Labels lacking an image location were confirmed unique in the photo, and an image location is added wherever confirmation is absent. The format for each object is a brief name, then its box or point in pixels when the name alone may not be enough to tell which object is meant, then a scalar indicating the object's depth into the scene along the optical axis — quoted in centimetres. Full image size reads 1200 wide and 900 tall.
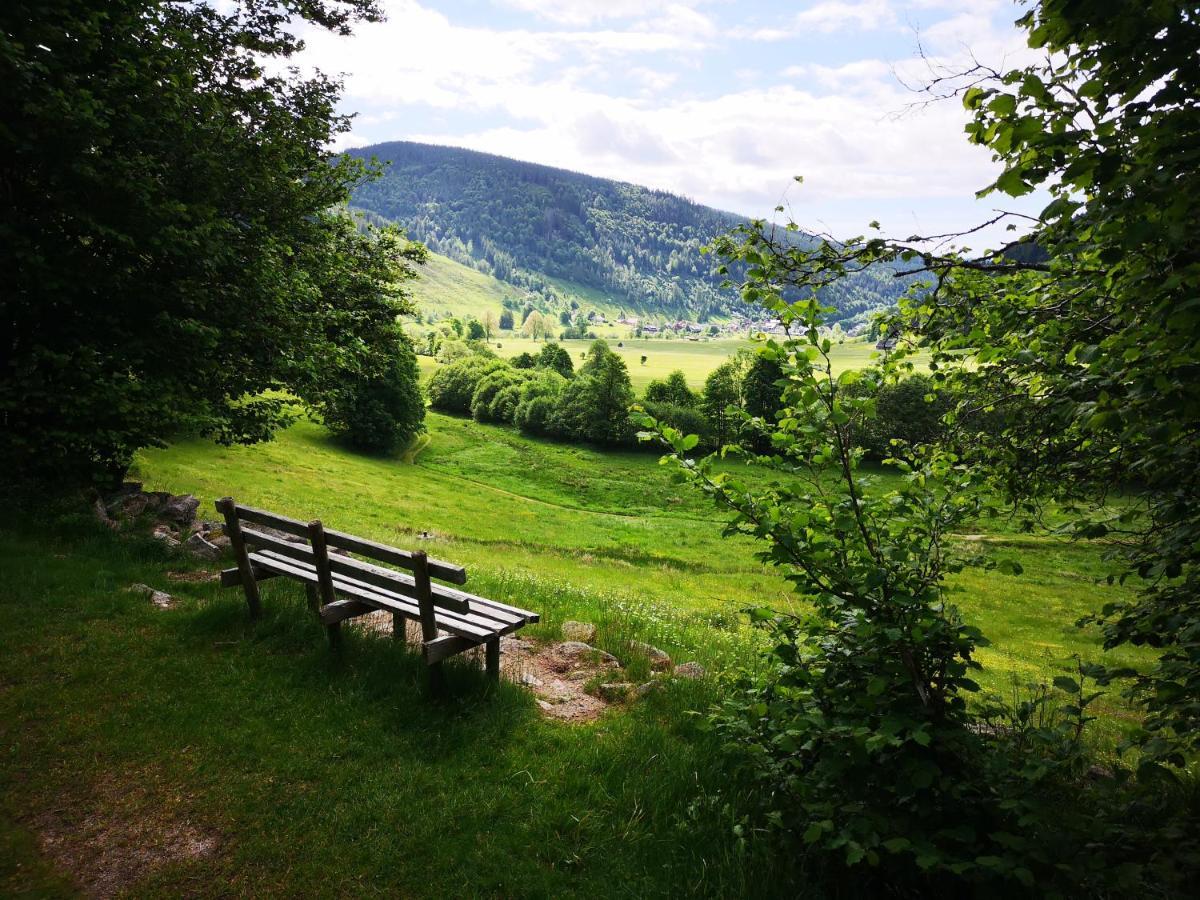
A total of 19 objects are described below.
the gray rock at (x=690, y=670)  860
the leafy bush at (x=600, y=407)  8031
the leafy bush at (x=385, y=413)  6216
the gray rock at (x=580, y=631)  1021
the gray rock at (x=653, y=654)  923
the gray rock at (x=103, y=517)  1241
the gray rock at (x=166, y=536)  1216
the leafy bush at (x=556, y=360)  11862
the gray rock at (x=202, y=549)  1222
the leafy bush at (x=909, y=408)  6025
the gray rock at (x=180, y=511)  1406
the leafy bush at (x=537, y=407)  8688
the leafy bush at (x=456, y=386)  10419
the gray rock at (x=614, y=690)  791
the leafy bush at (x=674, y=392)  8944
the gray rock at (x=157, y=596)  970
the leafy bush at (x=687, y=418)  7738
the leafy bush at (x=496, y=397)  9481
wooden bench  702
